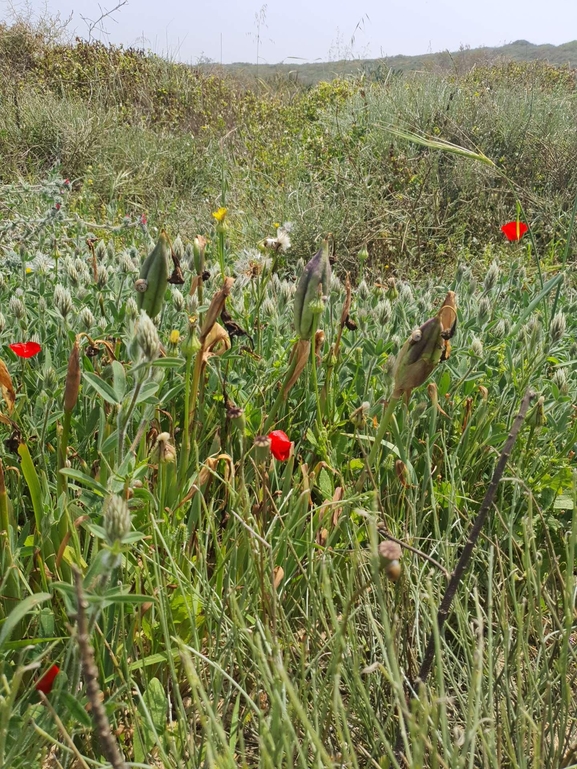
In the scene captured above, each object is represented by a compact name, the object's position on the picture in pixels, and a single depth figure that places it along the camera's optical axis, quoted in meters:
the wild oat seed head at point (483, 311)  1.71
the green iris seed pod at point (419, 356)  0.91
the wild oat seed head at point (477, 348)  1.44
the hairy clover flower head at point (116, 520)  0.57
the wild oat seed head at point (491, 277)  1.85
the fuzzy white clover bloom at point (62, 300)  1.34
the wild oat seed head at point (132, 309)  1.02
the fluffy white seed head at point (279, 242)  1.45
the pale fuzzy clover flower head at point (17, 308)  1.47
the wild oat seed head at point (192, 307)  1.18
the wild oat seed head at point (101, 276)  1.68
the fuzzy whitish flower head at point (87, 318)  1.37
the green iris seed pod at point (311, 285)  1.07
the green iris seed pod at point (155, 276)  0.97
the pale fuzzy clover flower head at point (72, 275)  1.57
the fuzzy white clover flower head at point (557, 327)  1.37
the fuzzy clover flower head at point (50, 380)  1.16
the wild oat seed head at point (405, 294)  2.13
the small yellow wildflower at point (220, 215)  1.36
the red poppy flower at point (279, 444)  1.10
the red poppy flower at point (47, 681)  0.78
